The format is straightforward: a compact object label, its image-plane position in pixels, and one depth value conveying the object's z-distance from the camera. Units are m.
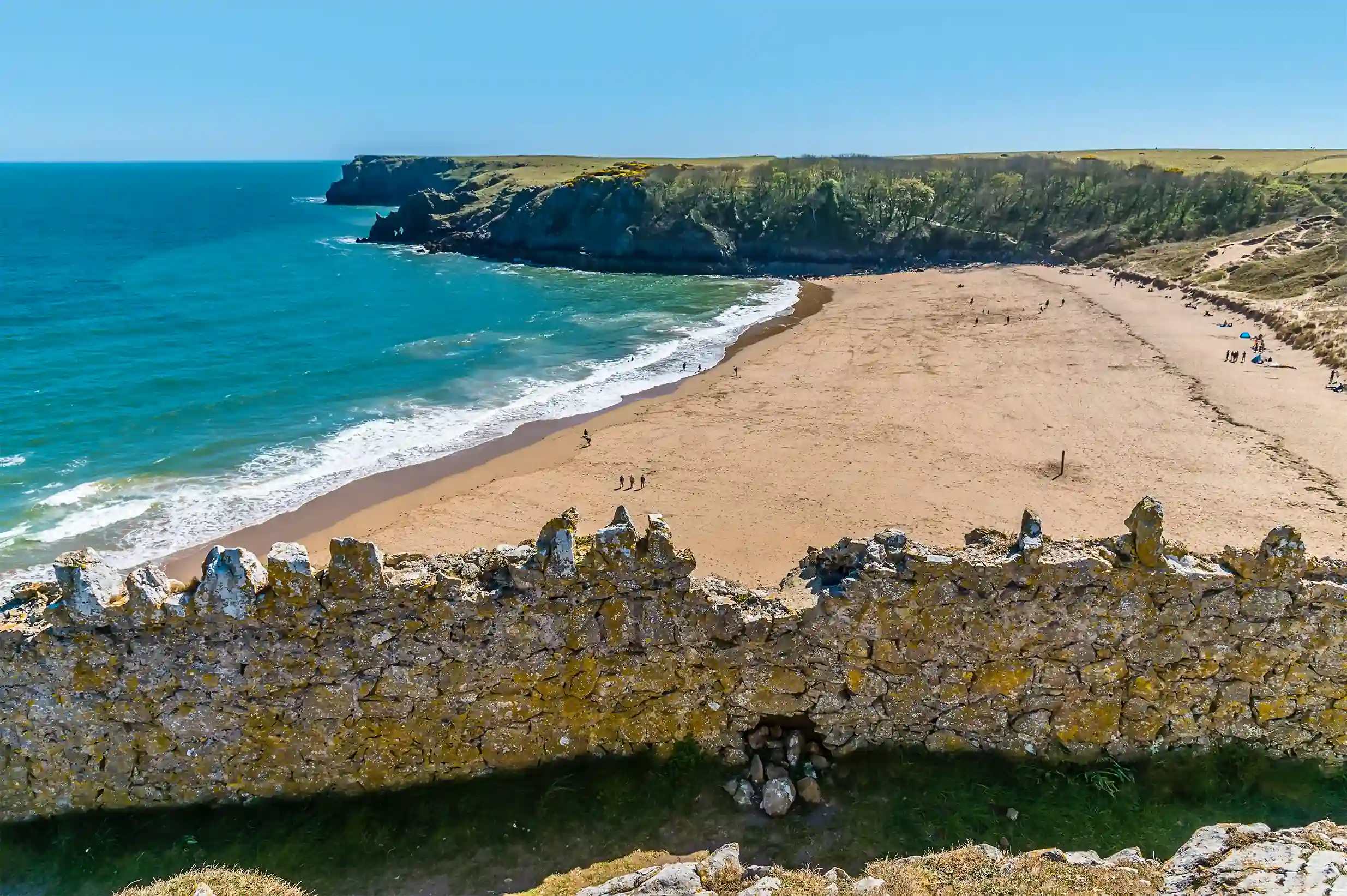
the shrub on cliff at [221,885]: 6.79
